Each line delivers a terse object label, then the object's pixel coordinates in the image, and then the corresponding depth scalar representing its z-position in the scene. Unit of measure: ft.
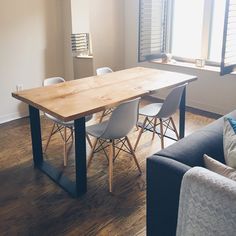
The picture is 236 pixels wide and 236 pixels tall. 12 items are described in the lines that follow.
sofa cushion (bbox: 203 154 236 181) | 5.16
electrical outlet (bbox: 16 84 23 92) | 13.78
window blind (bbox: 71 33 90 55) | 14.21
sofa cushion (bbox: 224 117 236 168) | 5.47
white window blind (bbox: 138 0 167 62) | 15.66
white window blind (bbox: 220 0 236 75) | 11.51
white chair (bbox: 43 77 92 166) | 9.57
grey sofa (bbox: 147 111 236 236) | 5.35
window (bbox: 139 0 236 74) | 14.42
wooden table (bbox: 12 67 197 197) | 8.00
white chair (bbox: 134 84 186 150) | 9.81
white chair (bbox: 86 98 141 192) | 8.24
